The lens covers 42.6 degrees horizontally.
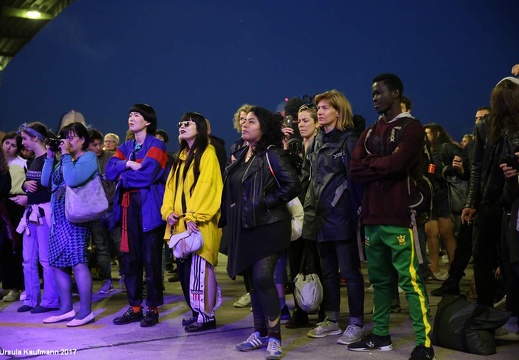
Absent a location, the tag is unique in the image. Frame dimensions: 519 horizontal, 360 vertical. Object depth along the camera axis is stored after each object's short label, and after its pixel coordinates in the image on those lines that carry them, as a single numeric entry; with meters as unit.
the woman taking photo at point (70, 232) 5.91
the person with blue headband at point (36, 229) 6.66
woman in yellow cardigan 5.49
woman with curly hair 4.62
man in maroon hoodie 4.35
